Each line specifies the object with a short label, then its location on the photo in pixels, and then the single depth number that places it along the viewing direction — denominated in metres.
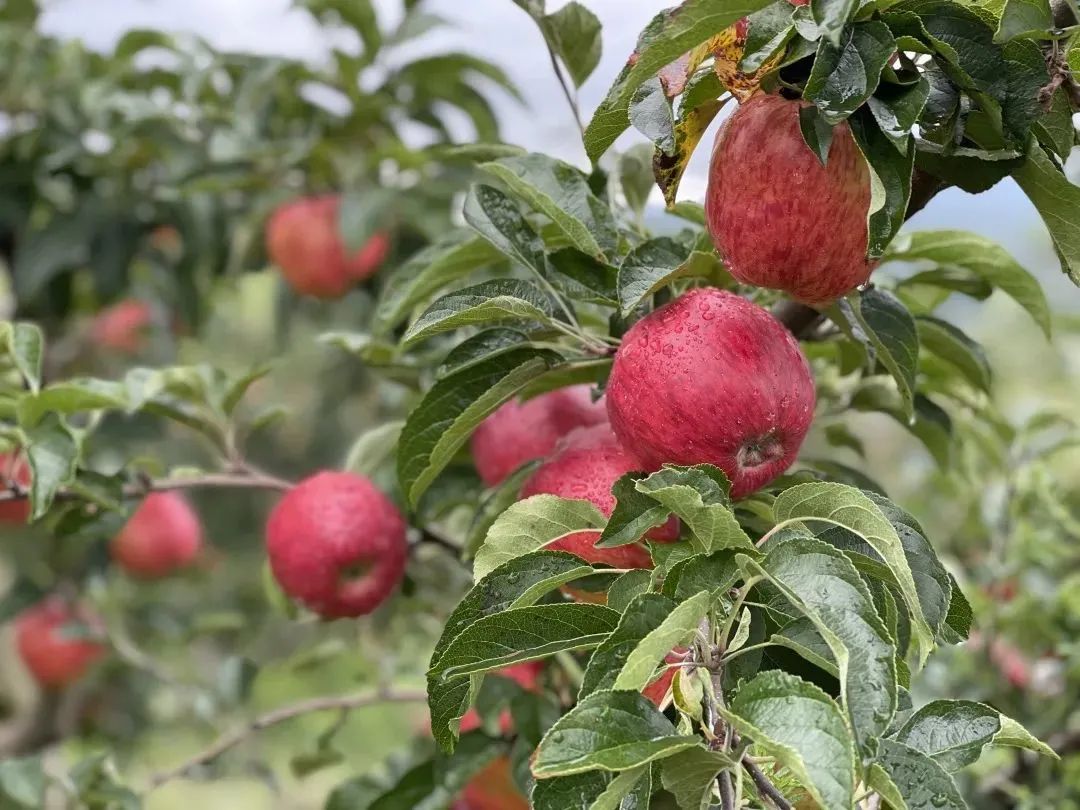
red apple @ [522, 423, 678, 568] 0.63
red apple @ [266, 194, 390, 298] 1.51
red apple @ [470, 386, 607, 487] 0.81
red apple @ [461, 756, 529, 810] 1.02
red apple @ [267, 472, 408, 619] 0.90
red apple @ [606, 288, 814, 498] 0.56
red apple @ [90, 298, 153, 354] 1.97
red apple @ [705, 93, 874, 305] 0.56
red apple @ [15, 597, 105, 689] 1.79
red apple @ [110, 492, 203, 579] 1.82
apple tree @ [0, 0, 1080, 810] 0.46
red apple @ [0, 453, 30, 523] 1.36
